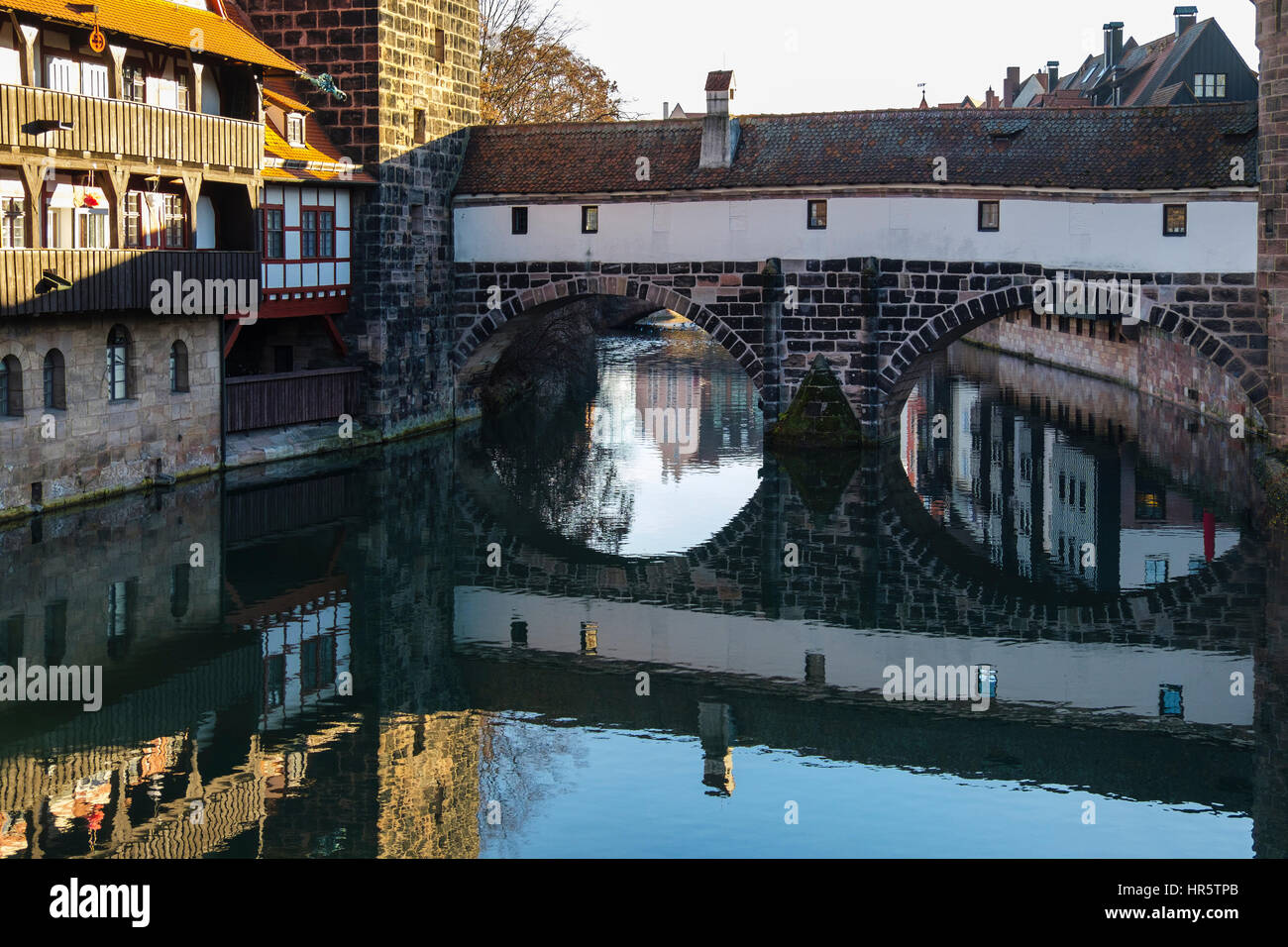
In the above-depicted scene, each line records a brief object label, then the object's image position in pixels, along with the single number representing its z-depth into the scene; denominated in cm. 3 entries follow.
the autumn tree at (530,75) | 5303
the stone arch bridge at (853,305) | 3122
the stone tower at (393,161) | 3416
